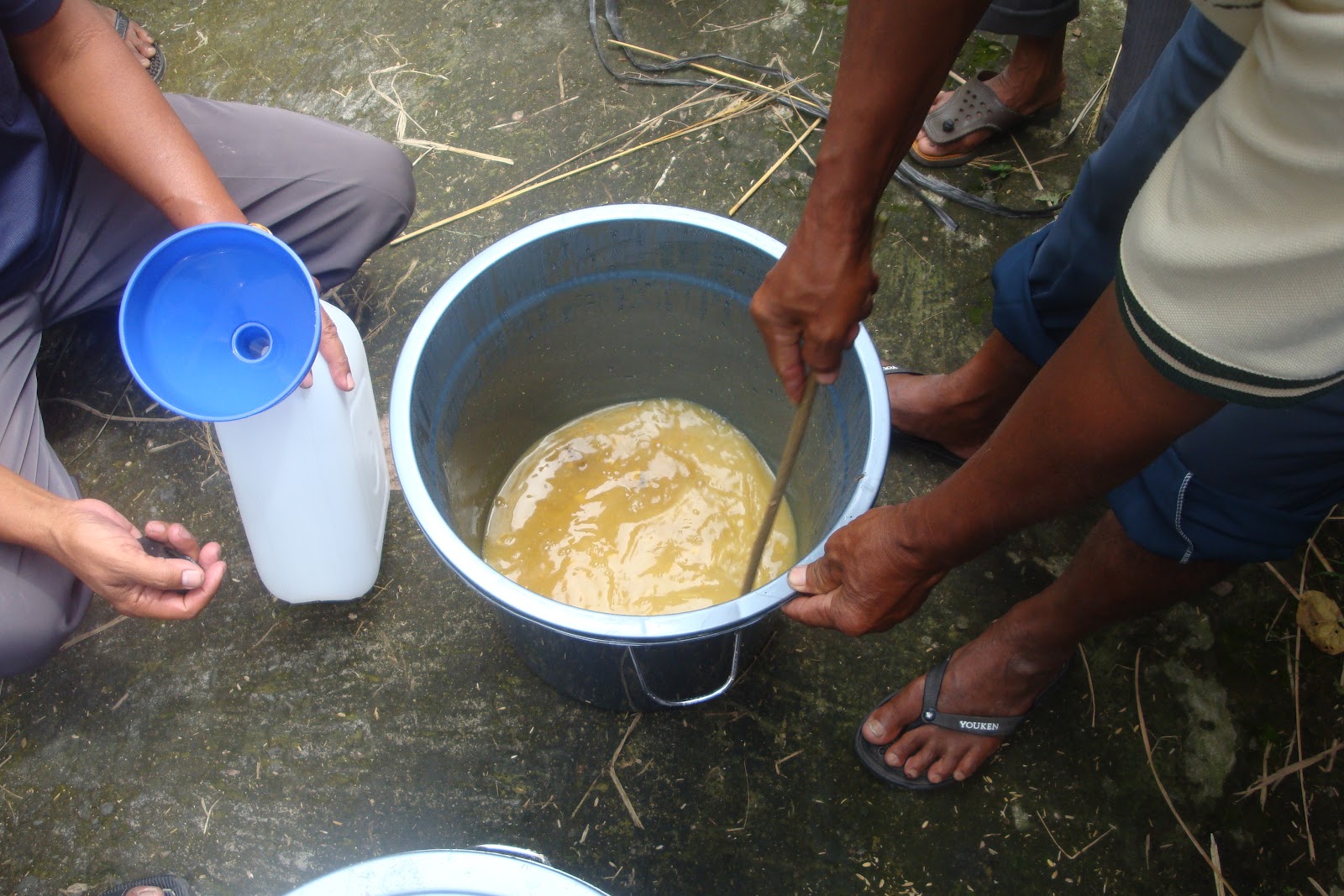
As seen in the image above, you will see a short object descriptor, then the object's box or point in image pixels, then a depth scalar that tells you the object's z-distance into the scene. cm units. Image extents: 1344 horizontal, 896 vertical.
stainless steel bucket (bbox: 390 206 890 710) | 96
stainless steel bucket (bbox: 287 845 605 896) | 74
